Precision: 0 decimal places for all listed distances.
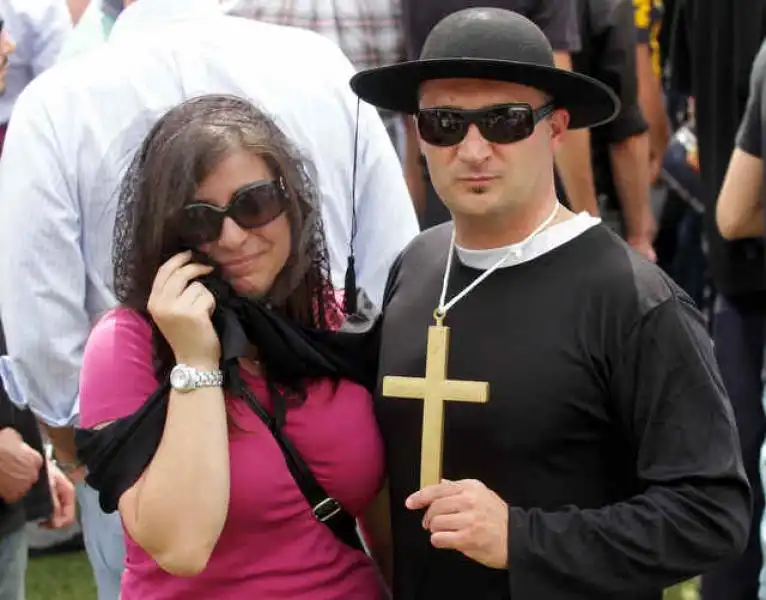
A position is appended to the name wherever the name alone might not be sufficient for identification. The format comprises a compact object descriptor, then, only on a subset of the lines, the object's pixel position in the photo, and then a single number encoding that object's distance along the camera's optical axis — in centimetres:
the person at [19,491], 543
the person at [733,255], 702
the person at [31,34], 880
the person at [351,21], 712
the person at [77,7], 956
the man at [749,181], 626
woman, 393
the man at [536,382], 361
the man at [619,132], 780
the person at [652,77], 966
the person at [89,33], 638
